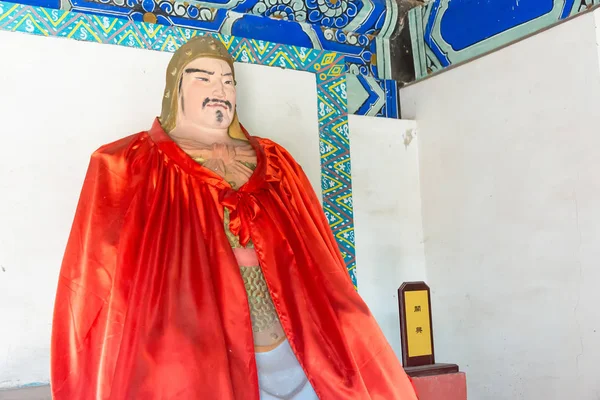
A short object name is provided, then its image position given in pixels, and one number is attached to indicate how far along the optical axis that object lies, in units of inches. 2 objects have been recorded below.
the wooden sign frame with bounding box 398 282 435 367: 87.3
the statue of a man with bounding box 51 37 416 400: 60.2
